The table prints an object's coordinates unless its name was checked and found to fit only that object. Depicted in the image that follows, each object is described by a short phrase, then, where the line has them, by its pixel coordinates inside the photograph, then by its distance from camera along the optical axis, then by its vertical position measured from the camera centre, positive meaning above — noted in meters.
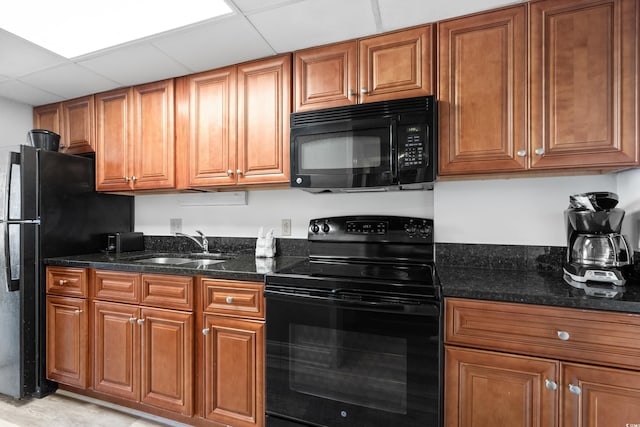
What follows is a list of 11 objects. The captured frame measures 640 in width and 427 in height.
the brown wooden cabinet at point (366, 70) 1.57 +0.78
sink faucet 2.33 -0.23
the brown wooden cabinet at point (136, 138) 2.11 +0.54
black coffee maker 1.25 -0.15
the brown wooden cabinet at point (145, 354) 1.69 -0.83
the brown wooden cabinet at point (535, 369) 1.05 -0.59
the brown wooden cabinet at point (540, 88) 1.30 +0.57
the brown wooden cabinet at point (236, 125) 1.84 +0.56
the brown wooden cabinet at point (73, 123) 2.36 +0.72
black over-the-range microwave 1.48 +0.34
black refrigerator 1.96 -0.25
